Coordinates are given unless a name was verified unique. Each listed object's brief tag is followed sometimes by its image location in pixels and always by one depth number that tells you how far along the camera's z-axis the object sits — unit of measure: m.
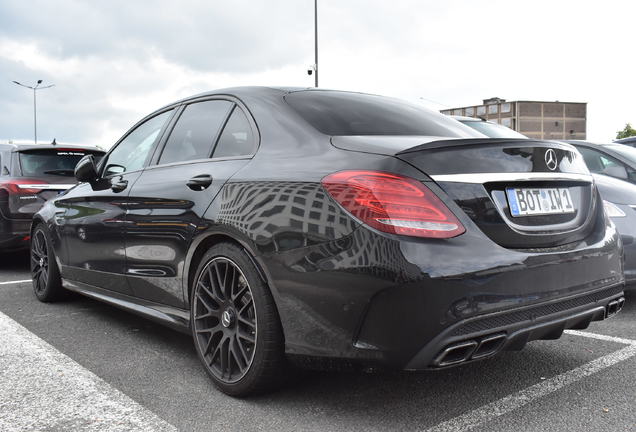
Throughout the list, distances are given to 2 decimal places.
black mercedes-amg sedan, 2.23
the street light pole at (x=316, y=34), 20.23
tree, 93.00
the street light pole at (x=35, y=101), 47.19
